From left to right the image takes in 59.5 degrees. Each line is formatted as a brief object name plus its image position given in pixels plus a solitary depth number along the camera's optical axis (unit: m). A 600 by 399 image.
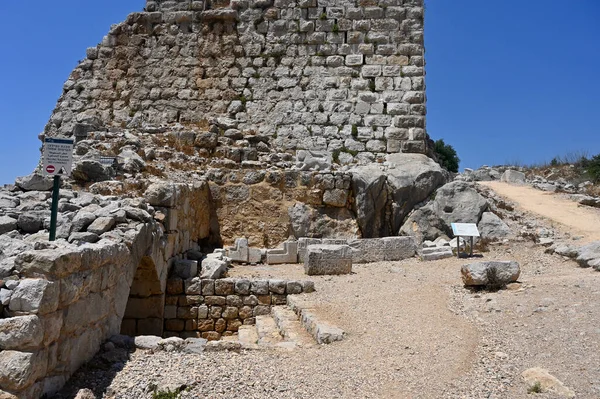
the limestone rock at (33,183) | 6.73
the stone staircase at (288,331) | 6.04
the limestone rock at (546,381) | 4.06
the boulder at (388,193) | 11.82
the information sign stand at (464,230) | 10.20
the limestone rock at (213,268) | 9.12
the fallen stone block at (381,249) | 10.89
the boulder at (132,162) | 9.98
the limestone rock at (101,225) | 5.78
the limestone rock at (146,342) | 5.70
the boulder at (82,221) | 5.68
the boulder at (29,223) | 5.55
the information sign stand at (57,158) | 5.21
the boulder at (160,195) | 8.41
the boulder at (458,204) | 11.44
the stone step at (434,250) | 10.69
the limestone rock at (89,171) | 8.90
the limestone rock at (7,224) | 5.35
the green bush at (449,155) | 34.72
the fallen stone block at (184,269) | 9.05
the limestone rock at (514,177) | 22.09
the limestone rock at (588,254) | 8.49
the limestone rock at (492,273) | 7.38
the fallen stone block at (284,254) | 11.04
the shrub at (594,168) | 23.33
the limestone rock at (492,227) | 11.17
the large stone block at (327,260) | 9.78
